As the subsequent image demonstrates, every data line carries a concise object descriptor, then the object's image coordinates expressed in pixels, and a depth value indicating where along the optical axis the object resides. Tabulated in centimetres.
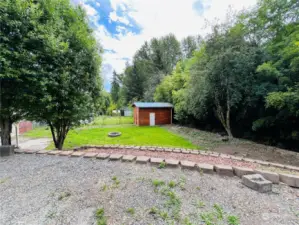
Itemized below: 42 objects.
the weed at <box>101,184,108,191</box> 205
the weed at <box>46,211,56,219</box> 162
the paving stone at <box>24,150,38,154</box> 338
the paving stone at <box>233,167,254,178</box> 238
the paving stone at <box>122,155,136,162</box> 289
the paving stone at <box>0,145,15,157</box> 321
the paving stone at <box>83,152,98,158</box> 310
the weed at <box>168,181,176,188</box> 210
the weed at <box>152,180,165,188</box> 213
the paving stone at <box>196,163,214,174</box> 247
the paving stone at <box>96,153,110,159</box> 304
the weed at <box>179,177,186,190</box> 209
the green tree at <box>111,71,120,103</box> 3544
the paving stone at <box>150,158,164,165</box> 272
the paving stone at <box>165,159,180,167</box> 264
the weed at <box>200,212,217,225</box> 153
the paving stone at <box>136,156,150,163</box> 280
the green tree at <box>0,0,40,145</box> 286
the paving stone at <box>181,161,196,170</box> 256
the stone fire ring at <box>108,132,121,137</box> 977
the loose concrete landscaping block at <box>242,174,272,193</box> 205
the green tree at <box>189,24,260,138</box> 713
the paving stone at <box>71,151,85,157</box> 316
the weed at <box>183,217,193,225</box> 152
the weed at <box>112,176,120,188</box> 214
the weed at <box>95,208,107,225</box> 152
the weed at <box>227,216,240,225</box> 152
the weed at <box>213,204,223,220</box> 161
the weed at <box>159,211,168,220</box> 160
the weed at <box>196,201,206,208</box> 176
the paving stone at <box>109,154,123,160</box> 296
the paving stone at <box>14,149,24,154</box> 341
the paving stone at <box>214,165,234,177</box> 242
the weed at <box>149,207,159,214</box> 167
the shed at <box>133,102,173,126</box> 1505
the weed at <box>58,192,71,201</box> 190
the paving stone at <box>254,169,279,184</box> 228
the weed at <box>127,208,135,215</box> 166
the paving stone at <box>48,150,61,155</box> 333
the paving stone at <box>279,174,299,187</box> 221
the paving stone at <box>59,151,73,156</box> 323
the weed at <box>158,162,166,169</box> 263
